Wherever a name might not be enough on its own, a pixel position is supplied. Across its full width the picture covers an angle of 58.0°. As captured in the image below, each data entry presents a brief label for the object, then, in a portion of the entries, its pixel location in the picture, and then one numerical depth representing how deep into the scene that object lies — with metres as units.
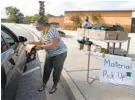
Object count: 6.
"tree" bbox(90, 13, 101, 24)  17.66
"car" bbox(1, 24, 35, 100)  1.77
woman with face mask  2.32
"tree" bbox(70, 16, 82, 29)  18.12
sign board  2.31
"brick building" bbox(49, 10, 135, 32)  17.77
